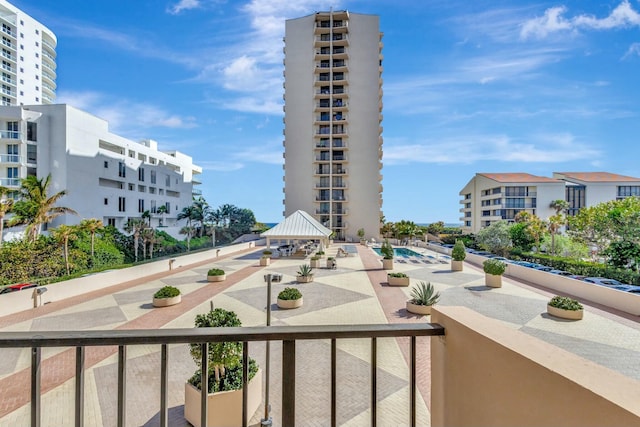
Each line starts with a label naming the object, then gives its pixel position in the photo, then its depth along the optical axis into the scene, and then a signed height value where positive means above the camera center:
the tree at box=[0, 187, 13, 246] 18.67 +0.35
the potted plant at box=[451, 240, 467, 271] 20.94 -3.07
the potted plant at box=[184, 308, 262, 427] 5.18 -3.06
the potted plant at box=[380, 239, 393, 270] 21.17 -3.35
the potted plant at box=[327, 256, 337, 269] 21.52 -3.60
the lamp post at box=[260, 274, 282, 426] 4.41 -2.65
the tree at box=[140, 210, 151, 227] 38.34 -0.48
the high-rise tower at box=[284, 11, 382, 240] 45.22 +13.48
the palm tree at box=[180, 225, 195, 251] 42.34 -2.97
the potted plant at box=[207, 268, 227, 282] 17.25 -3.58
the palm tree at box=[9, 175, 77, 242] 22.06 +0.22
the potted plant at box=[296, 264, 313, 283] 16.88 -3.54
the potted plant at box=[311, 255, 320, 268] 21.62 -3.53
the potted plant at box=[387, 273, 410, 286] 16.09 -3.55
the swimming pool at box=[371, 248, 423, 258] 31.72 -4.42
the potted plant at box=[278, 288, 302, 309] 12.11 -3.47
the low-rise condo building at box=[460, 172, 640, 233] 54.31 +3.78
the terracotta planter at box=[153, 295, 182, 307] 12.42 -3.65
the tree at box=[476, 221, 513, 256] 30.67 -2.69
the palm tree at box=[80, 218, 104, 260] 25.51 -1.24
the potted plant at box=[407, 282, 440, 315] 11.33 -3.34
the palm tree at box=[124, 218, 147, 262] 32.94 -1.91
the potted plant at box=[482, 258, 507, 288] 15.83 -3.12
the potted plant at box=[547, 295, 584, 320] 11.03 -3.49
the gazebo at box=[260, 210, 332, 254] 26.27 -1.63
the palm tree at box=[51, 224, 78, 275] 20.62 -1.69
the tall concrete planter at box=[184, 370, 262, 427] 5.13 -3.31
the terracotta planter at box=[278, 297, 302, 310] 12.10 -3.60
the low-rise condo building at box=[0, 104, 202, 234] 30.00 +5.35
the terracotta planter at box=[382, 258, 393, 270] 21.16 -3.58
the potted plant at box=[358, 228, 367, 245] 43.36 -3.14
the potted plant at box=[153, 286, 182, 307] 12.43 -3.49
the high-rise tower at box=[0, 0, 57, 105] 42.72 +22.97
